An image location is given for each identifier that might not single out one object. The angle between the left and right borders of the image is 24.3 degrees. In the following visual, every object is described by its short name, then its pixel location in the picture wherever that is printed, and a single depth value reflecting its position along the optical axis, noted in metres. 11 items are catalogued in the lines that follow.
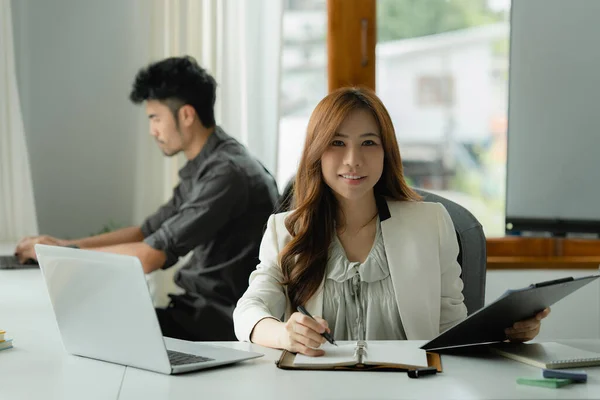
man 3.61
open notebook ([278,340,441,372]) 2.46
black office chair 2.93
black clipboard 2.44
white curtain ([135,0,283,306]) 4.22
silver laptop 2.39
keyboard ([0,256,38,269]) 3.60
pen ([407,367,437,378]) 2.42
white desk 2.34
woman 2.84
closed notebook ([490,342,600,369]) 2.48
